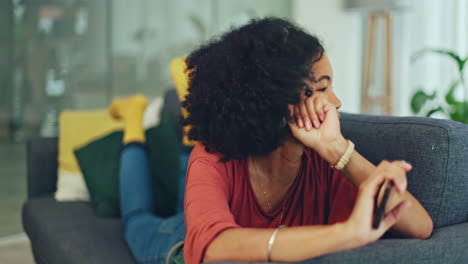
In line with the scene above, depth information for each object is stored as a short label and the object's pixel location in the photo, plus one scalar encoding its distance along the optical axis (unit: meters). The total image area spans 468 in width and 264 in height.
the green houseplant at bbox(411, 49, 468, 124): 2.39
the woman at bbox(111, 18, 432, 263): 0.91
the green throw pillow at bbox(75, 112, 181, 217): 1.95
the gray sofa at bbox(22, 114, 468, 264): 0.97
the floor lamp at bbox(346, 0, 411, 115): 4.35
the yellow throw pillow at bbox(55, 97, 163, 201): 2.20
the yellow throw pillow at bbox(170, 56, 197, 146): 2.10
